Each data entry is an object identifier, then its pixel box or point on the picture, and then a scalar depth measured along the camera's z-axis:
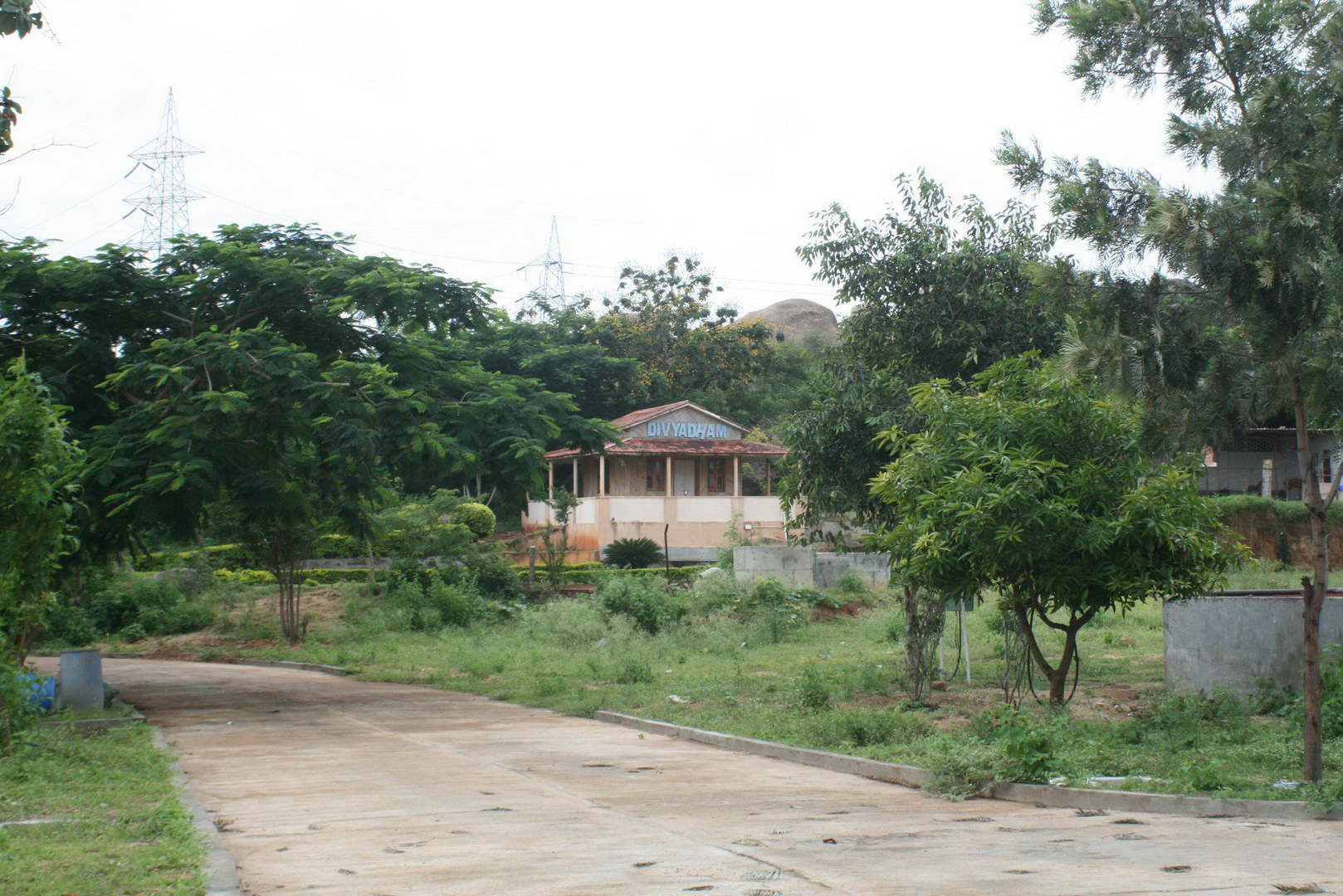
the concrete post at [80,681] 15.01
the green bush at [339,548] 37.69
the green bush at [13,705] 10.88
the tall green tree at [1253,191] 9.68
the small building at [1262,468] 40.06
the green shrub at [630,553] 39.41
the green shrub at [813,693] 14.61
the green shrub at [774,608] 24.78
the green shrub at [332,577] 32.69
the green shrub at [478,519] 42.53
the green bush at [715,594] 26.52
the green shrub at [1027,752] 9.91
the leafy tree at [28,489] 10.87
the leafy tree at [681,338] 54.12
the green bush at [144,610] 29.28
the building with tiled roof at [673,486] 42.16
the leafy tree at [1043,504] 12.06
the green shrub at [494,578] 30.69
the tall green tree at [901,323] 15.20
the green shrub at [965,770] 9.99
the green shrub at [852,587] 30.98
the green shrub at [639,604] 24.94
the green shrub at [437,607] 27.52
